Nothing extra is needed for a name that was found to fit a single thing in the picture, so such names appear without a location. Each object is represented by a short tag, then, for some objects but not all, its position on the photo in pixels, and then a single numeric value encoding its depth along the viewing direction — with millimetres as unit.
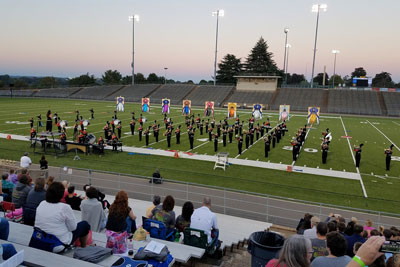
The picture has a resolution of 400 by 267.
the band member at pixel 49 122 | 23094
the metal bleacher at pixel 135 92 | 62381
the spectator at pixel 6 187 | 7207
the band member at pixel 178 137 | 20422
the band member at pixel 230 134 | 20941
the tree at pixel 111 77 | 110638
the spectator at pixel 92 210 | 5024
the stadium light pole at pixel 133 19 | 62844
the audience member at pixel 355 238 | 4956
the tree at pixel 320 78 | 126306
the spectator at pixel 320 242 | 4312
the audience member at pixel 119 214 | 4613
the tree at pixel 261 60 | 81938
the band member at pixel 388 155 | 15386
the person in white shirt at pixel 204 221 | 4996
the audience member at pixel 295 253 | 2336
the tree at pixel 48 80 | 104000
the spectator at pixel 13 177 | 8109
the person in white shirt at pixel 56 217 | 3904
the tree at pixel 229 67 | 83562
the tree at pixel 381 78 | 117775
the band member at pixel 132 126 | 23312
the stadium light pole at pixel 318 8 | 51625
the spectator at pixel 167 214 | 5273
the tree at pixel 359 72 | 134375
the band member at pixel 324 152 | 16391
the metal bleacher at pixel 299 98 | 53719
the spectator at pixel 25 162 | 11539
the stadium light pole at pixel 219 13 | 59438
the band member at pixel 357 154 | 15750
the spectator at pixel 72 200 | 6566
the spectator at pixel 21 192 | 5918
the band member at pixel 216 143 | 18438
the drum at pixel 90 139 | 17016
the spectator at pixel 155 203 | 5746
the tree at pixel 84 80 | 101125
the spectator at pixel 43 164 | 11977
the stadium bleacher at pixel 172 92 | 61016
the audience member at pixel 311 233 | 4953
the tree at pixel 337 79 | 124212
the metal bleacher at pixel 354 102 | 49719
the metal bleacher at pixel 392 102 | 47906
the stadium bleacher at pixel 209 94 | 58928
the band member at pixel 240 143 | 17709
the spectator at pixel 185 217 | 5492
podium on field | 14391
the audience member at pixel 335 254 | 2639
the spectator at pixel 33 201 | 4930
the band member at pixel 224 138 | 20355
